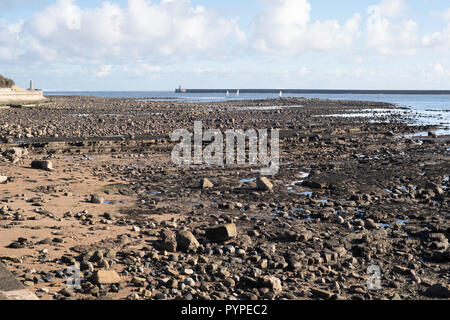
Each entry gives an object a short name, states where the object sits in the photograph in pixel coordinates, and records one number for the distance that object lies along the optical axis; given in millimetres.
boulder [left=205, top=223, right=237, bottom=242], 9594
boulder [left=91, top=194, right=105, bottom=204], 12891
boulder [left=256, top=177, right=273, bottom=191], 14672
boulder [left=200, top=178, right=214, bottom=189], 15062
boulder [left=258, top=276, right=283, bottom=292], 7520
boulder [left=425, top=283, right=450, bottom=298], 7461
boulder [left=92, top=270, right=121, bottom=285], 7488
